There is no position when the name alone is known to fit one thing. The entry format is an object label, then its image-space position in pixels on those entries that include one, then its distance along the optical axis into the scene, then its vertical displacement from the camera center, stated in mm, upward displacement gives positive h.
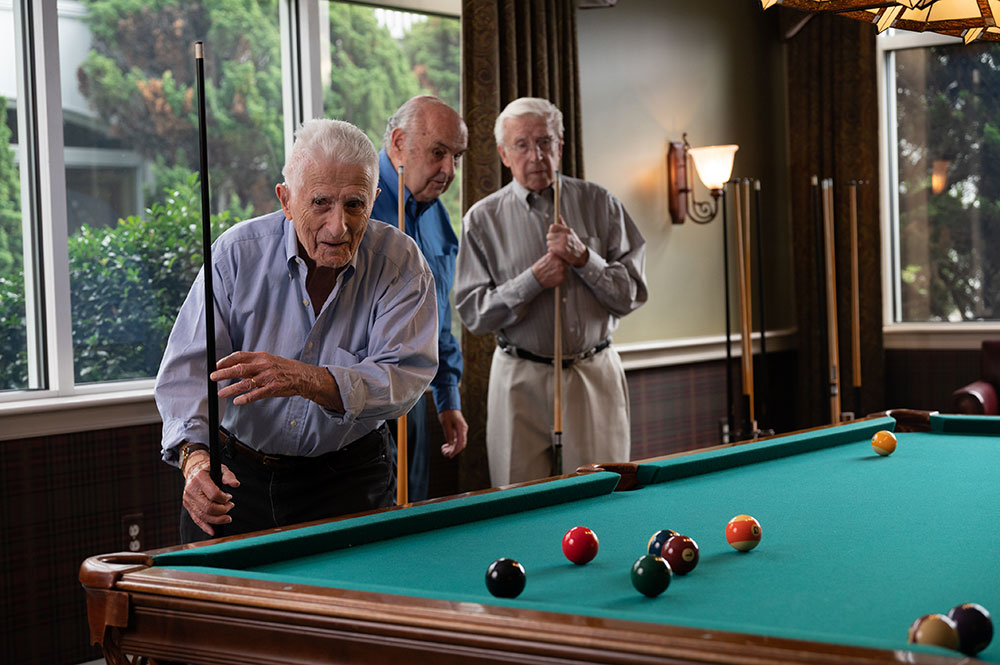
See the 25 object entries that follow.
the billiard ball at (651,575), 1486 -354
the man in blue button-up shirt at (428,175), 3321 +365
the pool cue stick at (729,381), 4820 -364
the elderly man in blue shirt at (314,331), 2238 -47
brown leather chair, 5145 -476
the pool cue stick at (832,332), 5227 -197
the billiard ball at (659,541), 1652 -349
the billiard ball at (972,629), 1173 -344
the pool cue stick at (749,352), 4787 -251
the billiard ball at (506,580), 1463 -347
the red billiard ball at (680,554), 1610 -355
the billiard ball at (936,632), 1176 -348
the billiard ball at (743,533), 1771 -364
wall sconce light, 5277 +542
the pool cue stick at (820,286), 5754 +17
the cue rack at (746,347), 4750 -230
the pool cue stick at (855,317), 5473 -148
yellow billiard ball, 2807 -373
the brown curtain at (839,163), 6176 +668
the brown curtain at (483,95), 4340 +764
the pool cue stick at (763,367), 5100 -336
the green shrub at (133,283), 3617 +94
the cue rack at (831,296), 5285 -36
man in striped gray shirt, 3715 -42
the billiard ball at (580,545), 1691 -356
